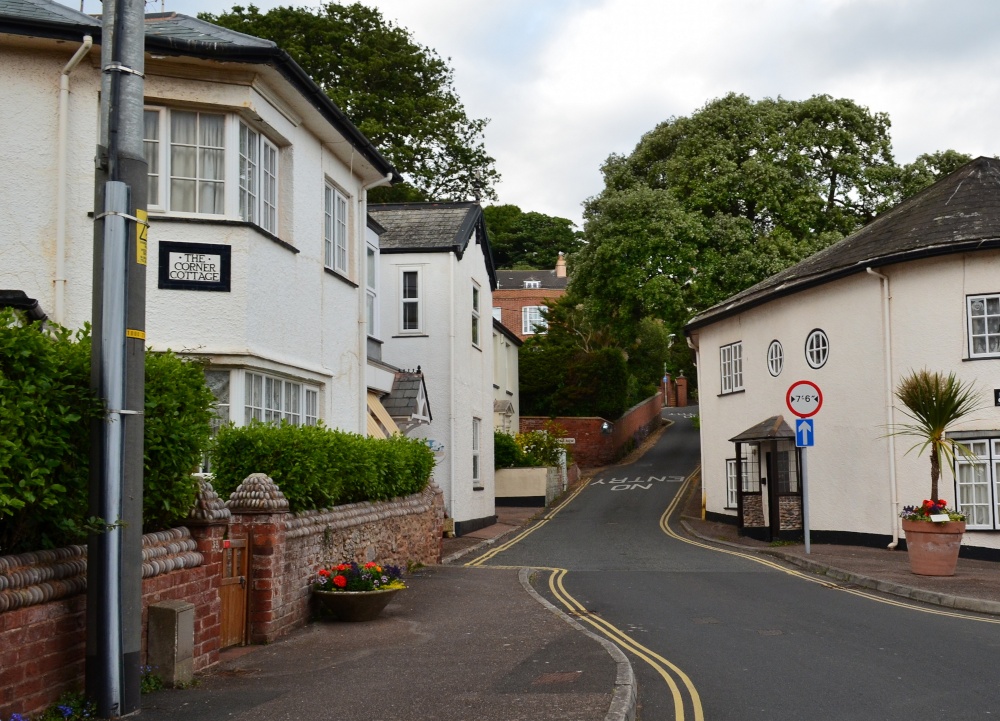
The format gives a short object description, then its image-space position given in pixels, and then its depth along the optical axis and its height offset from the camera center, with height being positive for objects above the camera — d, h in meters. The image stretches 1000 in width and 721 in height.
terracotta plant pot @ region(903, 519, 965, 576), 15.82 -1.63
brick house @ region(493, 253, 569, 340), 68.25 +10.09
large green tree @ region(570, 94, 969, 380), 36.62 +8.89
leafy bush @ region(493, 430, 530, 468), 36.12 -0.27
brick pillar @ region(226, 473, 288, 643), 9.84 -0.91
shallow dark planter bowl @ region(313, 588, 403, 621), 11.10 -1.71
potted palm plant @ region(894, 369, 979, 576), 15.86 -0.18
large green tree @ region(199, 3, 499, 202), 39.66 +14.79
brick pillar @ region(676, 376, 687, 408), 88.98 +4.51
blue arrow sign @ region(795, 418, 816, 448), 19.28 +0.17
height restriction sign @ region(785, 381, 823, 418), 19.39 +0.84
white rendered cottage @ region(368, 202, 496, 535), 25.20 +3.17
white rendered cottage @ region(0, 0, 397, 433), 12.39 +3.38
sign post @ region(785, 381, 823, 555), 19.33 +0.71
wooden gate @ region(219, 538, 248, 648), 9.37 -1.34
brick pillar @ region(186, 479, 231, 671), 8.30 -0.87
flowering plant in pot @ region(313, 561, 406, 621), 11.16 -1.58
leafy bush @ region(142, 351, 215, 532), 7.57 +0.12
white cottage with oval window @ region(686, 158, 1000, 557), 19.78 +1.84
